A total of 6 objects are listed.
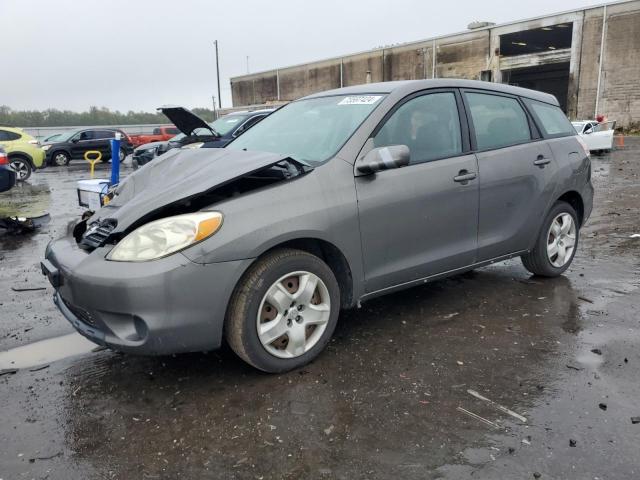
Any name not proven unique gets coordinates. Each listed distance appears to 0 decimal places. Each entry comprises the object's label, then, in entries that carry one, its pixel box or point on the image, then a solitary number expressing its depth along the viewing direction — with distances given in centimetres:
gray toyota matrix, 287
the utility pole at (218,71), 5847
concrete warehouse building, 2991
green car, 1652
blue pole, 645
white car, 1858
